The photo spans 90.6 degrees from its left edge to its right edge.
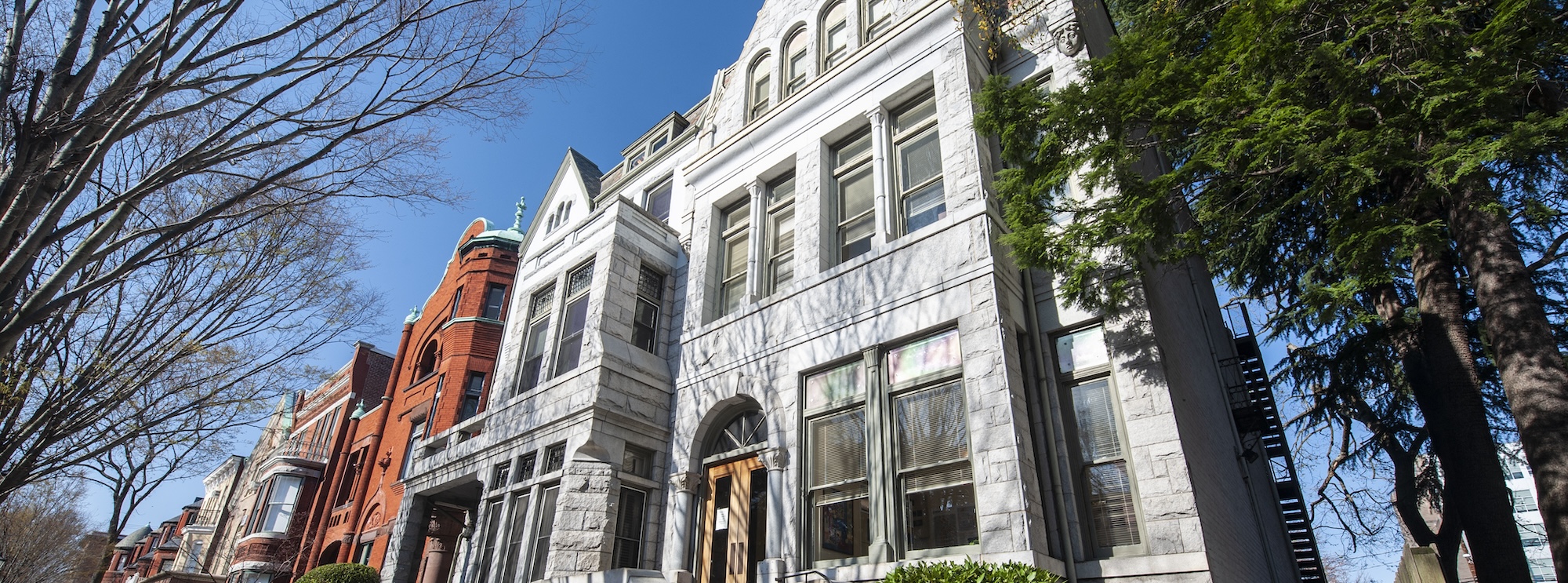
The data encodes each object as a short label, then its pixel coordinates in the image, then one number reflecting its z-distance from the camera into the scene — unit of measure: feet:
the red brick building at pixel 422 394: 76.59
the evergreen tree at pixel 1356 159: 20.97
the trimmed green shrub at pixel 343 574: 49.47
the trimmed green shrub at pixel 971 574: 20.66
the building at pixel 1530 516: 157.38
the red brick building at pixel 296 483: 93.04
